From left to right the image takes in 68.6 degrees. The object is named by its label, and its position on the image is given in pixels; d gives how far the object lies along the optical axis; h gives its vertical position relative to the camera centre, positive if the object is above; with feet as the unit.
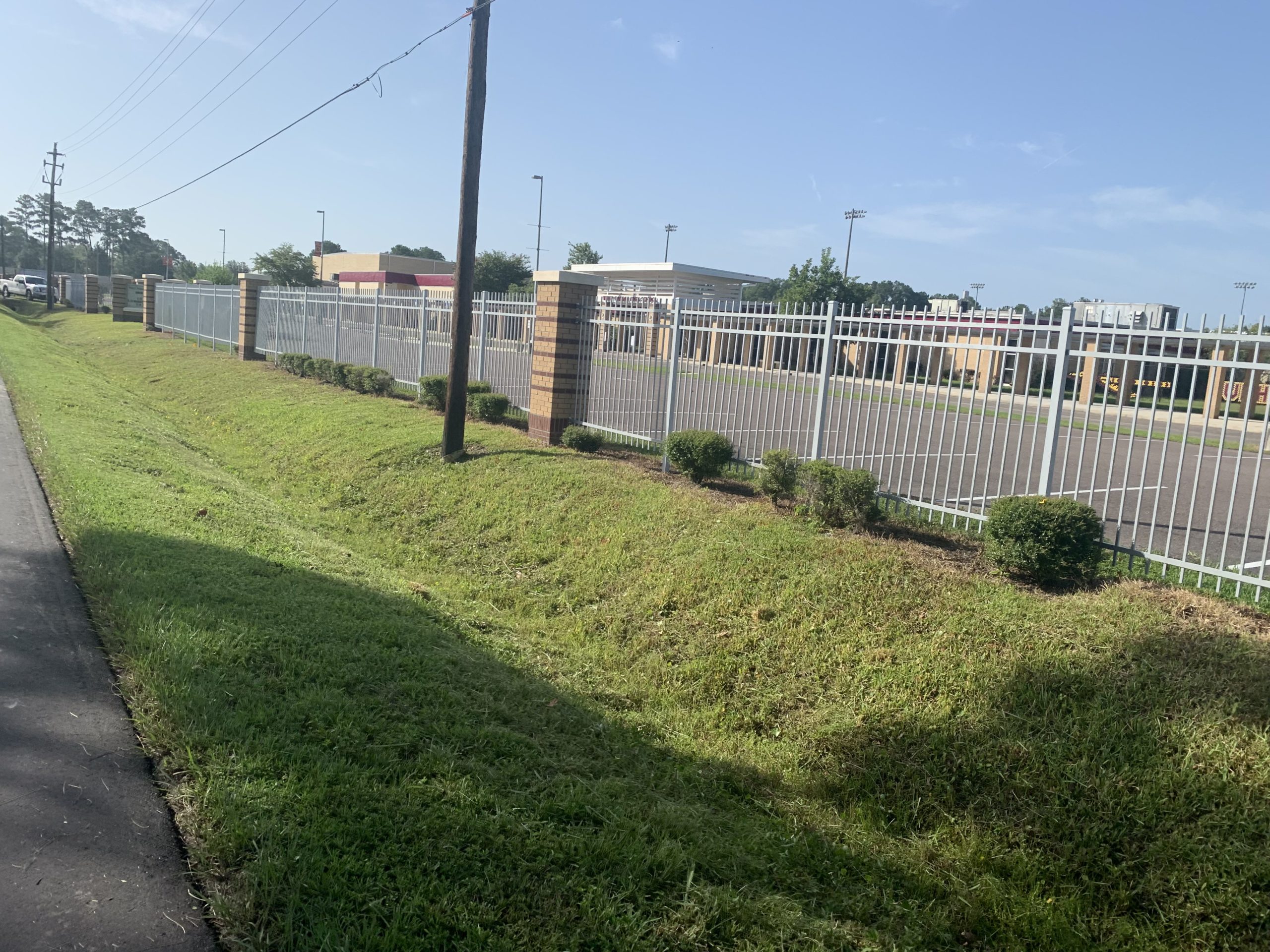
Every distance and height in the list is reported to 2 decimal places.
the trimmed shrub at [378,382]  55.52 -2.90
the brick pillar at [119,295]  134.00 +2.52
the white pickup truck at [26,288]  190.19 +3.71
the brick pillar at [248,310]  80.64 +1.07
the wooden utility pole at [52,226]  164.55 +14.74
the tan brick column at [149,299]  118.01 +1.93
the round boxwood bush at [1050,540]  19.81 -3.32
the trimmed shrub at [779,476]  27.20 -3.23
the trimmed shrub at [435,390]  48.47 -2.77
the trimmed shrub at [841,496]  24.52 -3.36
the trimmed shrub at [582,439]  36.60 -3.53
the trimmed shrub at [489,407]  43.88 -3.06
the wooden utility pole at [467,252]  35.24 +3.40
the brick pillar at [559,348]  38.63 -0.05
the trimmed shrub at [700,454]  30.19 -3.11
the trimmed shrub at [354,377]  56.66 -2.85
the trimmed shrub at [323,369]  61.11 -2.71
